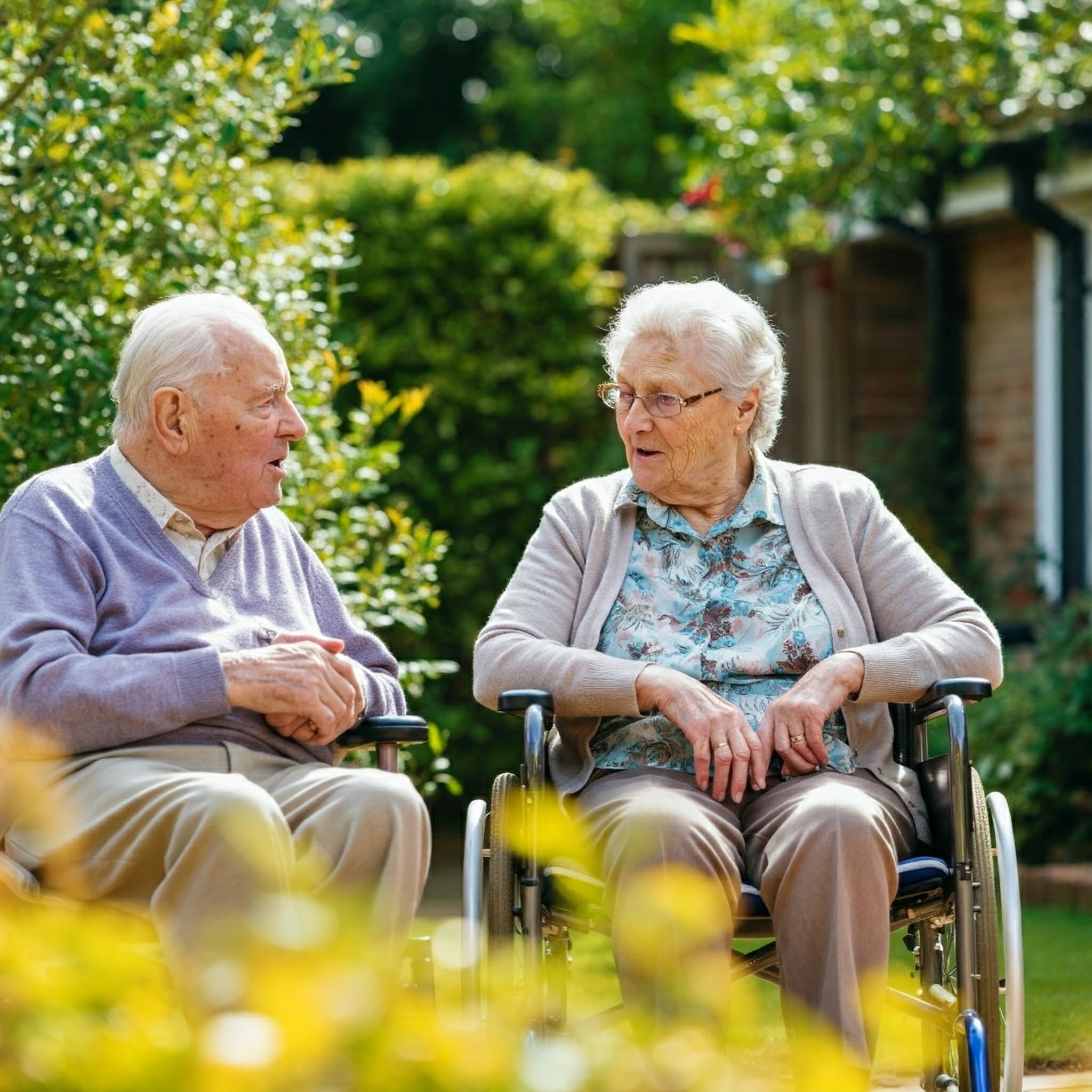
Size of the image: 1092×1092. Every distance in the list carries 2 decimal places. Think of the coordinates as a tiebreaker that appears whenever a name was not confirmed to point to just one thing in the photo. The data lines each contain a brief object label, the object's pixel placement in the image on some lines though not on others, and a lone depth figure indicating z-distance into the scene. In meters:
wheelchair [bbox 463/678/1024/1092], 5.03
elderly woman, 5.01
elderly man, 4.62
